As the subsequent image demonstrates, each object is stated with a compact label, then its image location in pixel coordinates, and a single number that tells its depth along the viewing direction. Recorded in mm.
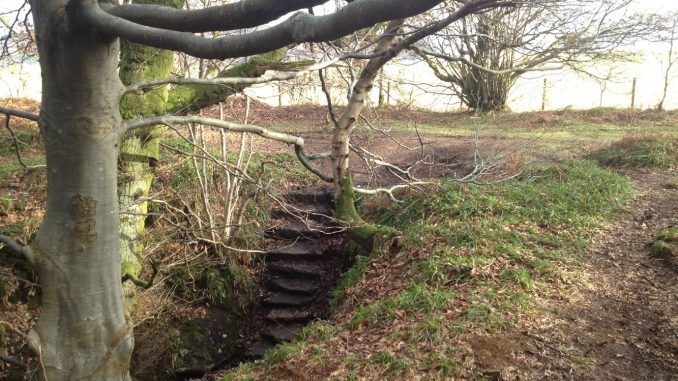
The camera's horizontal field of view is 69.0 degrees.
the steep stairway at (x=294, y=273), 6824
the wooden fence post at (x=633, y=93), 17469
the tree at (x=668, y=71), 16125
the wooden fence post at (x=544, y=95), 18648
